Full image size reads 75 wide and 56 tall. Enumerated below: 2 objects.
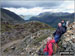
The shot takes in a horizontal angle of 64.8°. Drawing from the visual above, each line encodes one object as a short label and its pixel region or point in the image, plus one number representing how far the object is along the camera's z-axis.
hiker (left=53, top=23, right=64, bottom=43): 6.29
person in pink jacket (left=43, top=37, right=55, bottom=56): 5.61
